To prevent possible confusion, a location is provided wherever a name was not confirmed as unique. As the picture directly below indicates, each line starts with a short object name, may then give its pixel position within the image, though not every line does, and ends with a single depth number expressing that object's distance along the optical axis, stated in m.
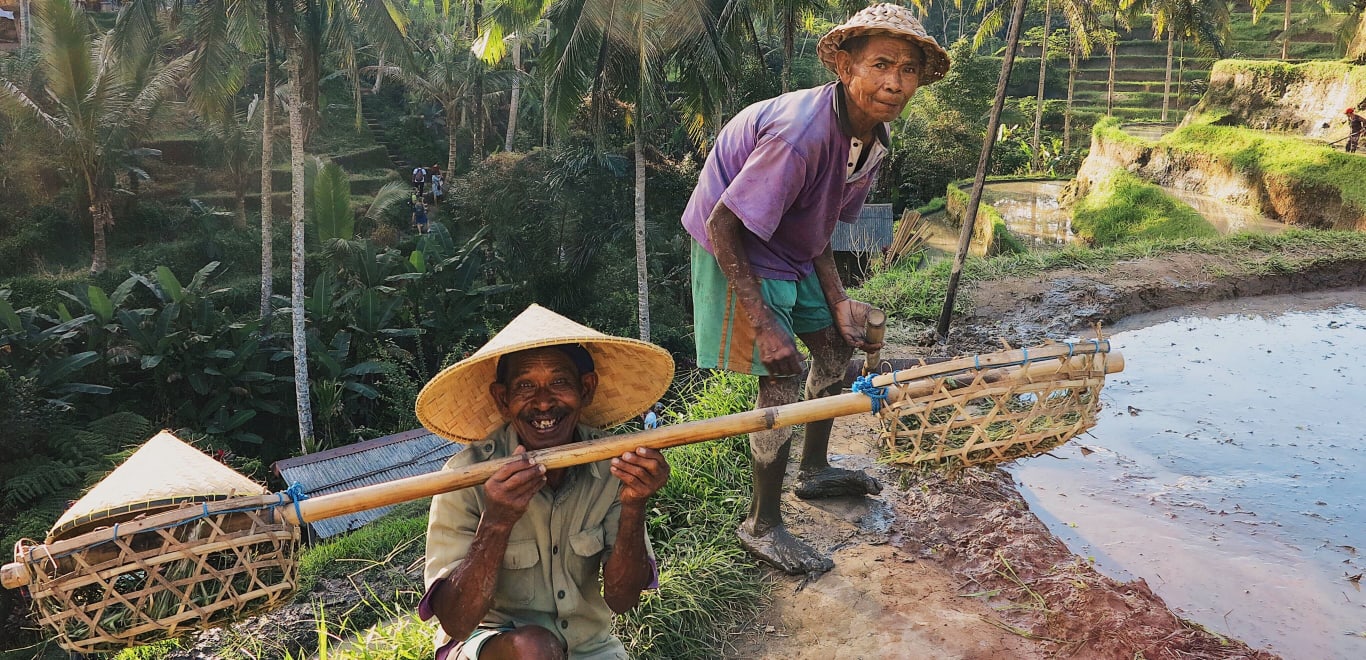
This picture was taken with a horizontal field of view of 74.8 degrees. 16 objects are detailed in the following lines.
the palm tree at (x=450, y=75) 28.31
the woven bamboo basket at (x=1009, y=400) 2.40
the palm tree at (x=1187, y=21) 25.12
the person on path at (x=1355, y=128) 16.02
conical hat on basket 1.79
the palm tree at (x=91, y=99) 16.08
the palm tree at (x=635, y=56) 14.34
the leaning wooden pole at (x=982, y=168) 6.82
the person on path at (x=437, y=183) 26.83
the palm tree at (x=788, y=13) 15.35
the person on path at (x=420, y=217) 24.84
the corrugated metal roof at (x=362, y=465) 11.44
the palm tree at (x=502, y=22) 15.71
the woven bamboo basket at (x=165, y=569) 1.70
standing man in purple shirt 2.68
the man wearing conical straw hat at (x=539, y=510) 2.02
